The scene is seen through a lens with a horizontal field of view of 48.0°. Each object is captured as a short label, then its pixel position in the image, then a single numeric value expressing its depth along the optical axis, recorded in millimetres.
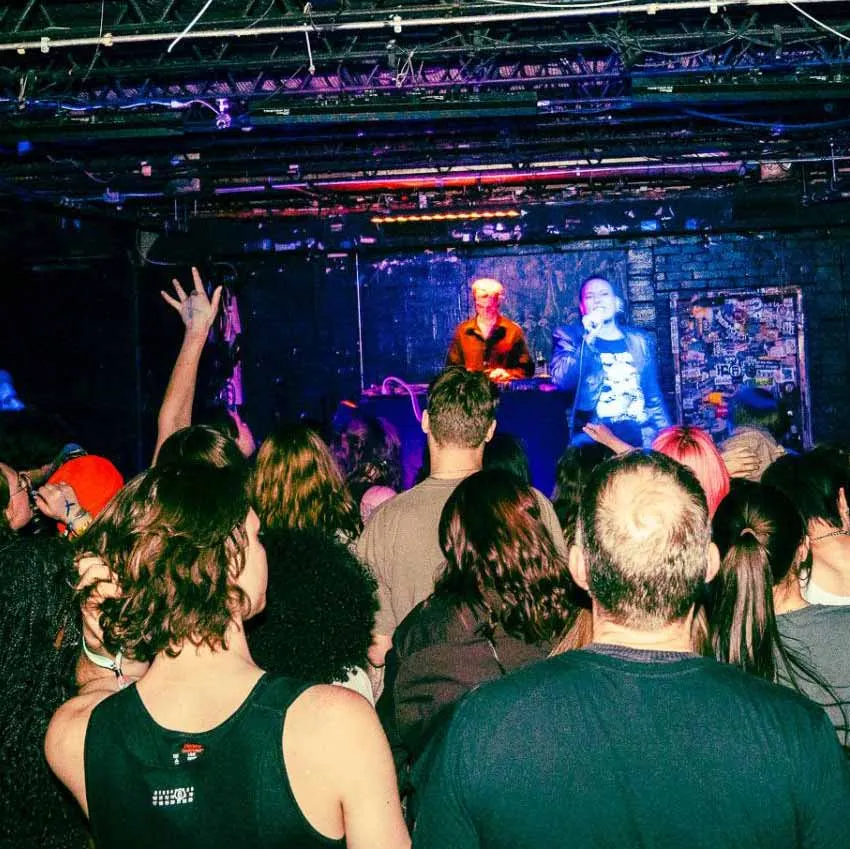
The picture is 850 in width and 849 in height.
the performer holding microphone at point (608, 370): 9547
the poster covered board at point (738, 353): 9523
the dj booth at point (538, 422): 8062
